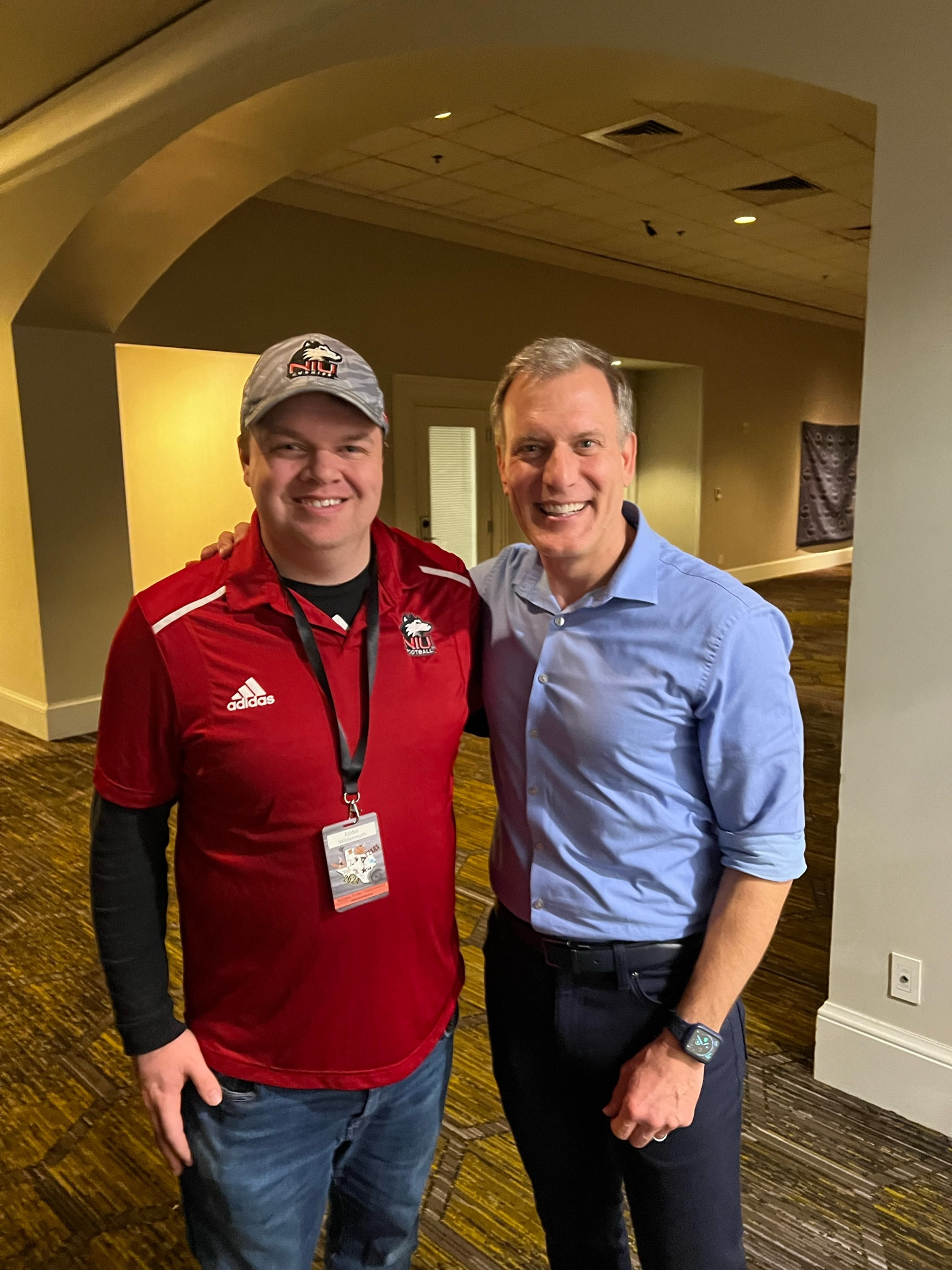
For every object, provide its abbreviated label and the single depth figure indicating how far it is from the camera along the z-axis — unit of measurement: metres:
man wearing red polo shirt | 1.14
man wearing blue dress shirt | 1.17
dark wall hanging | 12.41
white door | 7.30
